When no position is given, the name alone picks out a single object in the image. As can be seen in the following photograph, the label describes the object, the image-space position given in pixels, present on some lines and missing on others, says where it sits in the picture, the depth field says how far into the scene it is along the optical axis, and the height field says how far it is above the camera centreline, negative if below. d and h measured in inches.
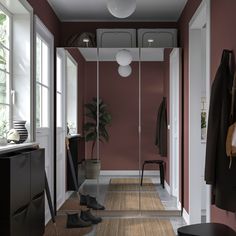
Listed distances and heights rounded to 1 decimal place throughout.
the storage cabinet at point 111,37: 208.2 +43.6
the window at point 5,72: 138.9 +17.4
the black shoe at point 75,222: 174.4 -44.6
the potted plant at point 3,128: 136.5 -2.6
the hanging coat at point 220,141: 101.1 -5.3
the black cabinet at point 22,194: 99.5 -20.3
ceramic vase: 136.8 -2.8
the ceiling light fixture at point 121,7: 118.6 +34.2
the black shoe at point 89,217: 182.4 -44.4
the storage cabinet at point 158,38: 209.2 +43.3
